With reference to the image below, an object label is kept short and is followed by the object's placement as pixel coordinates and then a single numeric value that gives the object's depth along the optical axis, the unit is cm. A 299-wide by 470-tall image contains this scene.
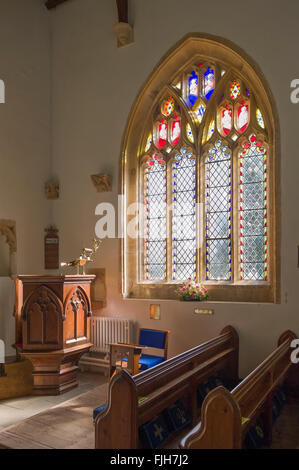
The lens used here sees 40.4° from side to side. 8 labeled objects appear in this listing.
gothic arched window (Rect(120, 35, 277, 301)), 533
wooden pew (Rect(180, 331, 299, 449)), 234
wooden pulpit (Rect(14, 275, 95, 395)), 491
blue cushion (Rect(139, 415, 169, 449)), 323
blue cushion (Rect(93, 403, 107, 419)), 350
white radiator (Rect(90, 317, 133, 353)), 585
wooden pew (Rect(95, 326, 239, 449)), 270
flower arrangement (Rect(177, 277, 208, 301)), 539
